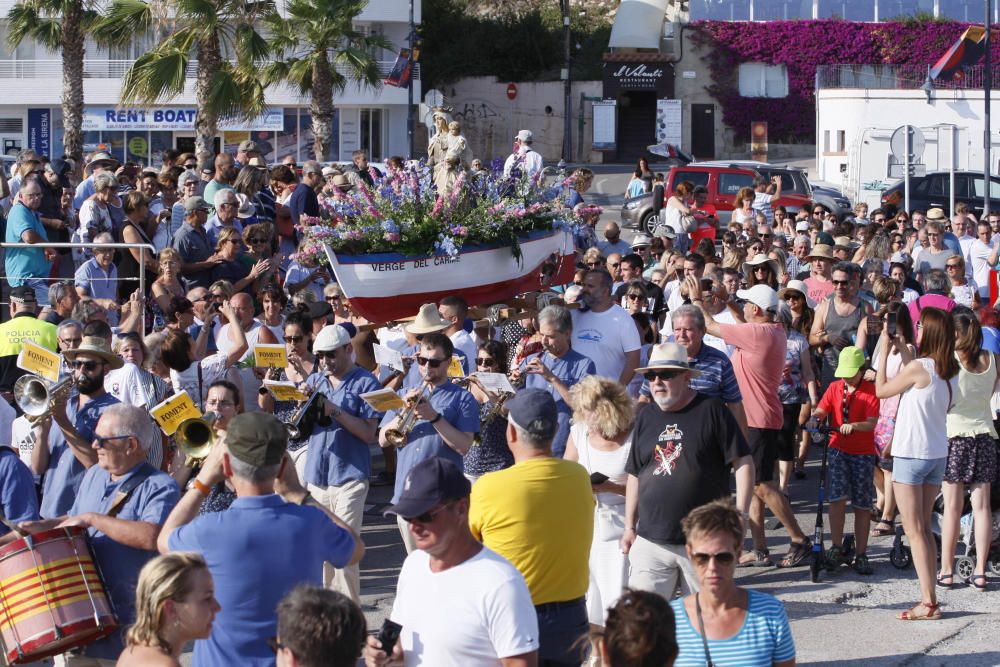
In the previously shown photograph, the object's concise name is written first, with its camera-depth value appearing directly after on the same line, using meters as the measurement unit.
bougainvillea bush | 52.75
